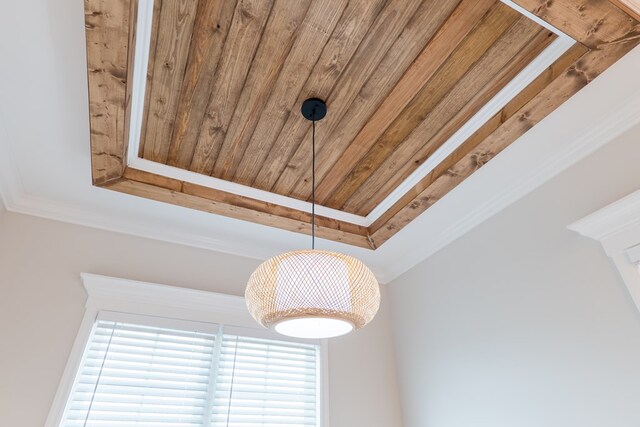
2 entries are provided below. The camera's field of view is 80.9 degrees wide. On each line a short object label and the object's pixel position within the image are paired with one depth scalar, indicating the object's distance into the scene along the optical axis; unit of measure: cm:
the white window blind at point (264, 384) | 230
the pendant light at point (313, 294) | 137
